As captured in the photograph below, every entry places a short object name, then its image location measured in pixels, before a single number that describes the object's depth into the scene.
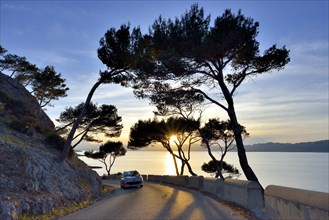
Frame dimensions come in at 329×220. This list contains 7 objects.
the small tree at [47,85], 36.05
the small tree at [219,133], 38.44
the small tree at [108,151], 65.38
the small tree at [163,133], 39.12
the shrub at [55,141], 22.16
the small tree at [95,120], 36.00
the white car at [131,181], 28.95
